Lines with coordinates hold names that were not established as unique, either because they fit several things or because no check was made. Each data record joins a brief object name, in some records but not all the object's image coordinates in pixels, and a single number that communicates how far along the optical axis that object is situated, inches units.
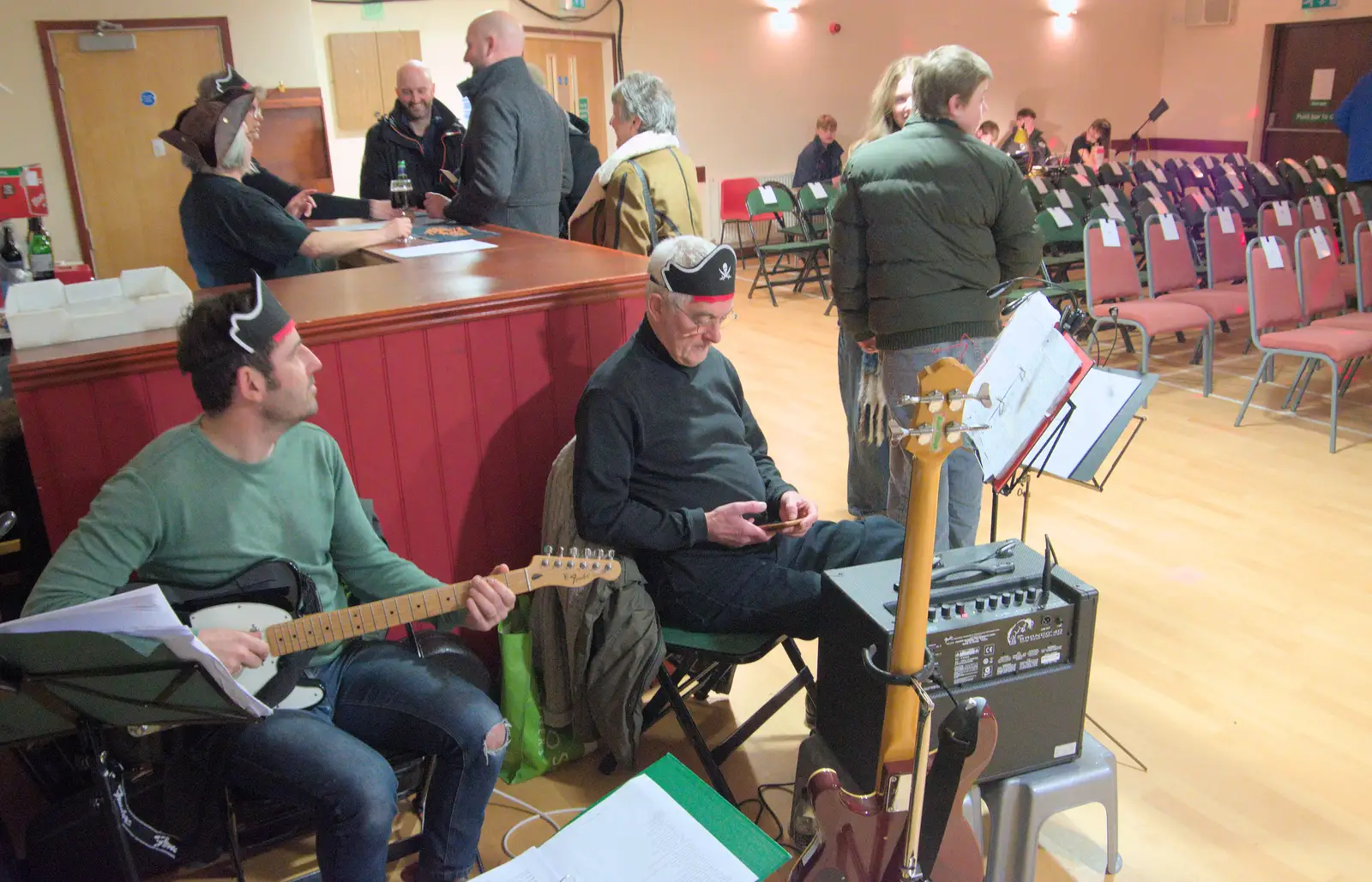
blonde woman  127.1
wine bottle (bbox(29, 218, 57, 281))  153.9
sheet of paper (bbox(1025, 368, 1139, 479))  81.7
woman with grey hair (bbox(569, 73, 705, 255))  131.3
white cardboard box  75.6
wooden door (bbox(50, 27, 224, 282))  255.9
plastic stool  72.6
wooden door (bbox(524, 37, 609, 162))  330.3
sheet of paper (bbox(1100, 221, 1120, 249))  204.7
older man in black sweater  82.9
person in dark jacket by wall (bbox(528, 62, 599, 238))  176.1
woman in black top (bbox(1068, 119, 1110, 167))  420.2
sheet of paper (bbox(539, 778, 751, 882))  61.3
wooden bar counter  76.2
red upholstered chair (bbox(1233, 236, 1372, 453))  171.3
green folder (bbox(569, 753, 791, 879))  64.0
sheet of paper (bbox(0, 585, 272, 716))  51.8
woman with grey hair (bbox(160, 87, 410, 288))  100.0
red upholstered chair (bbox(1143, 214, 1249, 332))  208.1
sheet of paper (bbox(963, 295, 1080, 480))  73.0
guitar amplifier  69.2
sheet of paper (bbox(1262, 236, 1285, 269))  183.5
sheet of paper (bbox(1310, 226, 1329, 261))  194.2
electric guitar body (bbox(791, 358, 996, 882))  50.4
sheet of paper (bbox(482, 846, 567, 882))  61.2
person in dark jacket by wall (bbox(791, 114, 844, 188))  373.4
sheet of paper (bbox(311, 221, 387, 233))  123.1
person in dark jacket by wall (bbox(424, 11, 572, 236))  129.6
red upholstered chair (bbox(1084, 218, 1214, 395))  196.2
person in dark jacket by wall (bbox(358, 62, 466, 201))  176.2
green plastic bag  90.7
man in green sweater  66.0
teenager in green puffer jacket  106.4
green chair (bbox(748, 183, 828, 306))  302.7
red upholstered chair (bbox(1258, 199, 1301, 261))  227.0
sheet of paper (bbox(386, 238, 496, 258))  115.4
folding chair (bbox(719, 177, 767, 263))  376.2
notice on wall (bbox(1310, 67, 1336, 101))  446.8
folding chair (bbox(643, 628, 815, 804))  84.2
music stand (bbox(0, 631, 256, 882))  53.4
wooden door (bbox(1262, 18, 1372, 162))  436.1
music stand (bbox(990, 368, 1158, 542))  80.7
